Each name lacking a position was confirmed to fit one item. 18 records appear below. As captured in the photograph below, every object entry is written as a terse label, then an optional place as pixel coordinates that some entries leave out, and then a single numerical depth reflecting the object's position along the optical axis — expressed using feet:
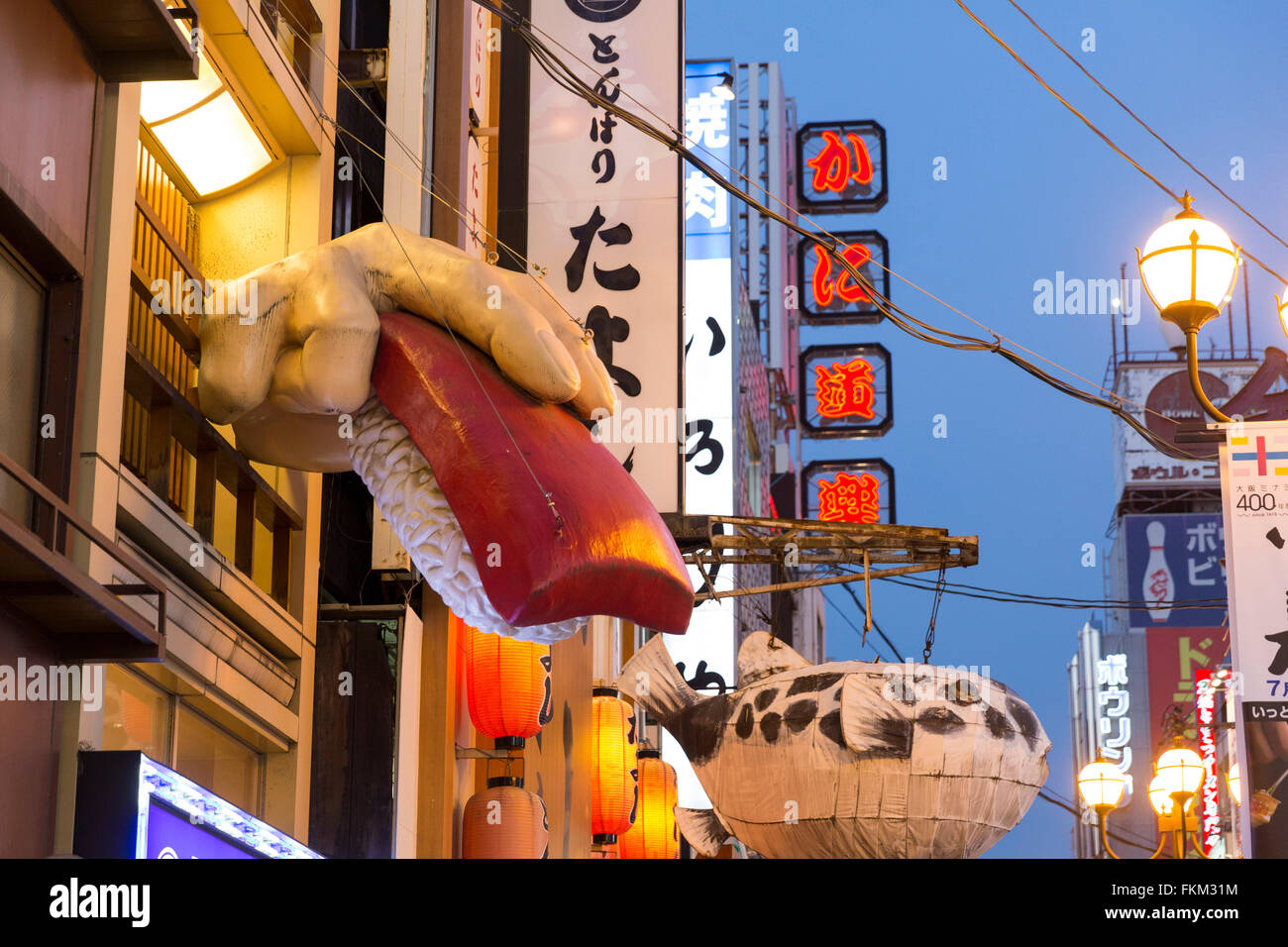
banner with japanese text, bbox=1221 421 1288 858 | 31.30
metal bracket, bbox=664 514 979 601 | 51.57
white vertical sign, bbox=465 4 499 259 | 43.60
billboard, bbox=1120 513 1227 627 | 233.35
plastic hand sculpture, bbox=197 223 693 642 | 21.58
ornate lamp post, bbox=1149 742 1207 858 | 73.15
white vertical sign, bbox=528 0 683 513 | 48.01
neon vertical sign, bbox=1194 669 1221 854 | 142.72
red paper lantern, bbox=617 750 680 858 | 76.13
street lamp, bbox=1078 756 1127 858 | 73.67
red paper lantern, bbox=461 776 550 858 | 41.22
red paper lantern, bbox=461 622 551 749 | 41.34
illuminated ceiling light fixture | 30.73
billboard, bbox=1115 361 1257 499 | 229.25
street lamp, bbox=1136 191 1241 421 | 34.65
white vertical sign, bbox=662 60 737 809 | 105.91
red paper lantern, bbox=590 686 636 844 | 63.98
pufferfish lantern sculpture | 32.71
